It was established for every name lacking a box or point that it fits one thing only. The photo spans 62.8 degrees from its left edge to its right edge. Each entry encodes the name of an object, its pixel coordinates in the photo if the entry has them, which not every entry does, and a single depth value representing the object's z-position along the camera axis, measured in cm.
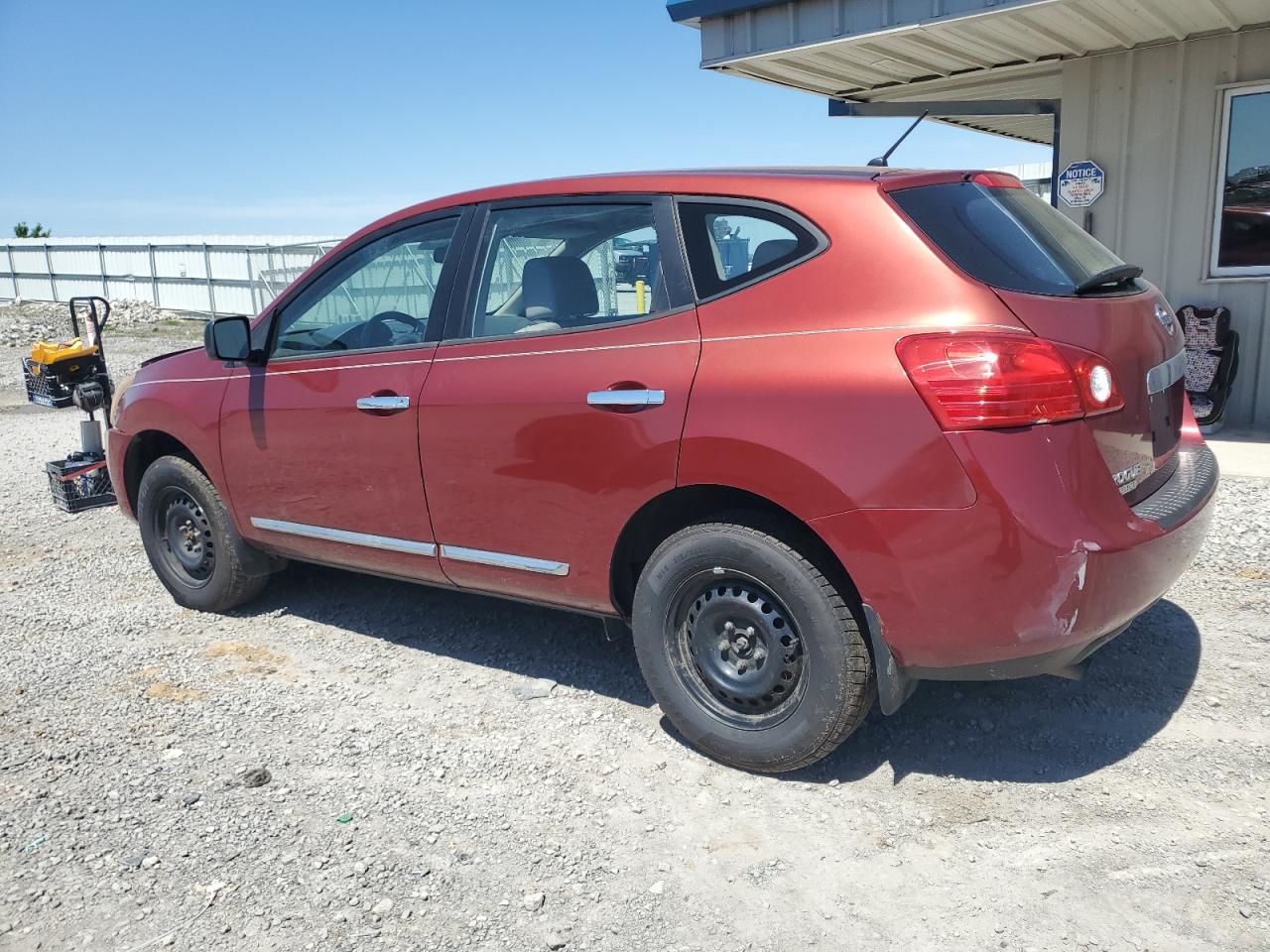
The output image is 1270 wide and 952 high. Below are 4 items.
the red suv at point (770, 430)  283
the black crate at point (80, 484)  723
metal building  759
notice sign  871
